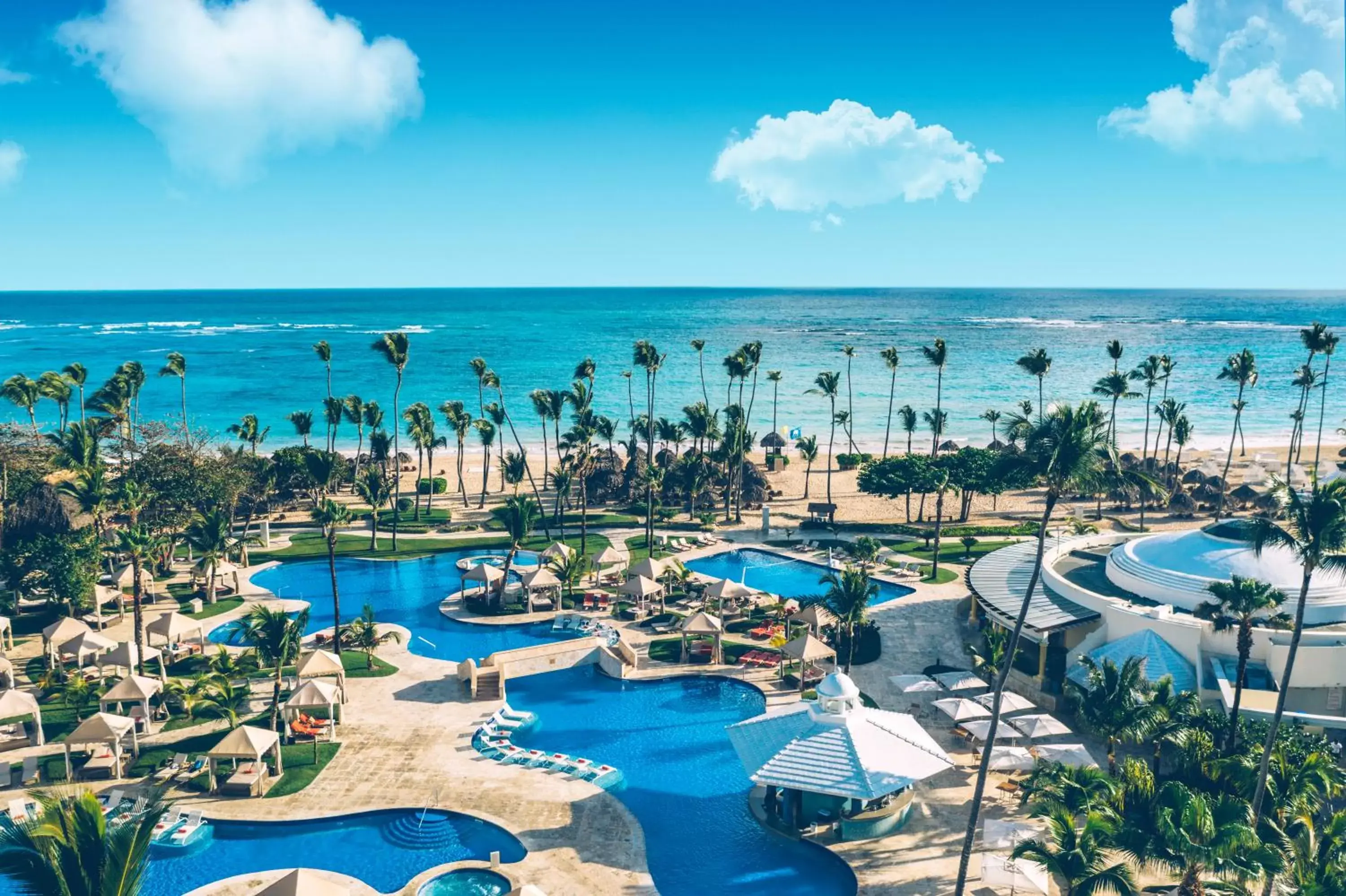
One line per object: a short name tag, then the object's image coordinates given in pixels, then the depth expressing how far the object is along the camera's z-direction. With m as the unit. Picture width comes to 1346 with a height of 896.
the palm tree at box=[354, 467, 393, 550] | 53.19
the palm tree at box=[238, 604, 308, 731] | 33.78
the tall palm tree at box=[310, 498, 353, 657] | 39.09
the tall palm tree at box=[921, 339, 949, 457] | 67.56
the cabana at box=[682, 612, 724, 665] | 40.53
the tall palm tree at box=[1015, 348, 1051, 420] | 64.62
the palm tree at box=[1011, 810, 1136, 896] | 21.11
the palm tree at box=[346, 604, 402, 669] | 40.88
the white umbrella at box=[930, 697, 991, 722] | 32.25
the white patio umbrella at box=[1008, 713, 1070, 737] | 30.95
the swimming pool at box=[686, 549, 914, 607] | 51.06
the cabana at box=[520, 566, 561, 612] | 46.66
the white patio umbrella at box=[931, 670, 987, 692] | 34.97
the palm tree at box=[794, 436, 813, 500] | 74.12
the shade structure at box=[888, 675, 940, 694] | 35.00
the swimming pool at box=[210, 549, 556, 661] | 43.41
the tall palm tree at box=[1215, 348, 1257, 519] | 66.81
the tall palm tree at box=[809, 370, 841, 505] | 73.62
